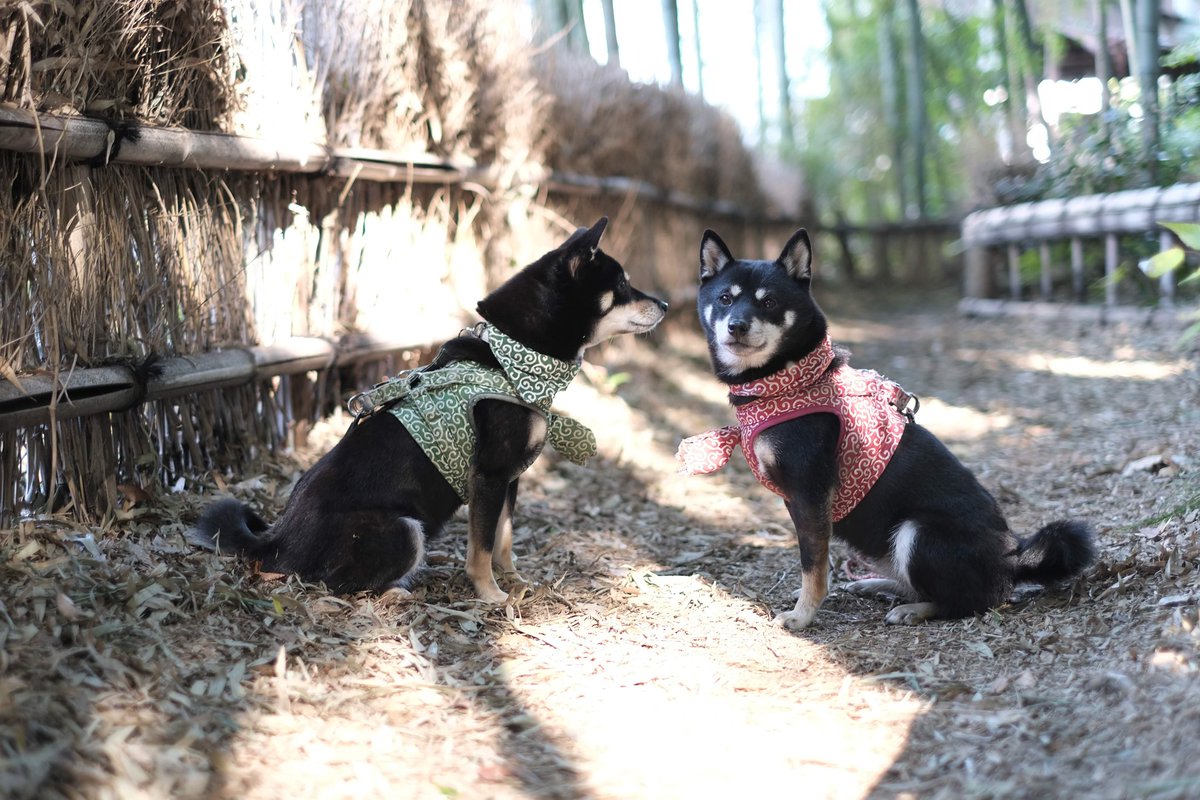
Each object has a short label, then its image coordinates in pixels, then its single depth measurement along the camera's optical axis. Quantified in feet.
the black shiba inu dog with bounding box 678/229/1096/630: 11.12
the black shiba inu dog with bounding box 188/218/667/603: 11.16
